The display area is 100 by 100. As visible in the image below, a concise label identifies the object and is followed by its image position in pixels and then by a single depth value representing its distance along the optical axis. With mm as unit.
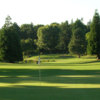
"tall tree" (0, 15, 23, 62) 59625
